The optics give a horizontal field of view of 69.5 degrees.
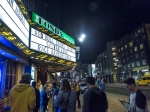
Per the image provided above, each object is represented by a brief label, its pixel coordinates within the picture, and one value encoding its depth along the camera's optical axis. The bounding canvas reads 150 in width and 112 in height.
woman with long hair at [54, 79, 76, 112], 3.01
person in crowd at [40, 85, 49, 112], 5.85
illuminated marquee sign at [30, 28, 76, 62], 7.05
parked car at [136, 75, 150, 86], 27.48
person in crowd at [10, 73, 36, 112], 2.72
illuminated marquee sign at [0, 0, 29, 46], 3.43
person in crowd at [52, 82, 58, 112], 4.34
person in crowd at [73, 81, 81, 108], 8.48
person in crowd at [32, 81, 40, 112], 3.97
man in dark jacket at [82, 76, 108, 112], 2.41
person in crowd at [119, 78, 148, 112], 2.17
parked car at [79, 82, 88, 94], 18.42
